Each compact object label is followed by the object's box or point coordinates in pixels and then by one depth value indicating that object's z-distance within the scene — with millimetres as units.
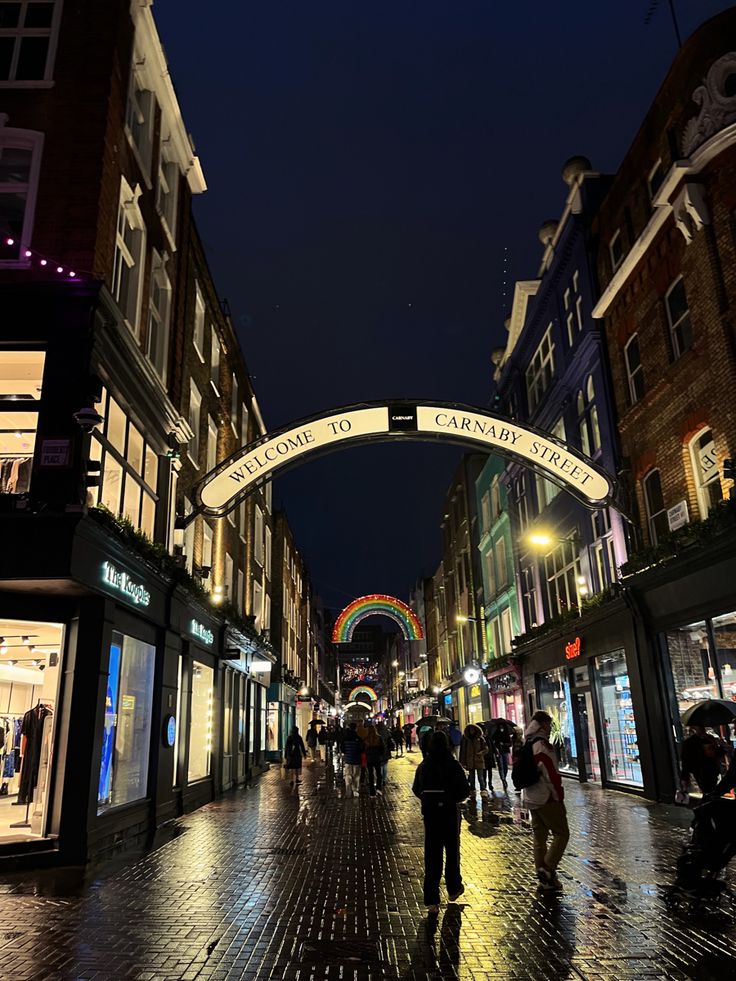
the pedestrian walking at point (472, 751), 18375
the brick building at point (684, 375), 14672
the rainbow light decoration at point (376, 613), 56828
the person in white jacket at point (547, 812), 8391
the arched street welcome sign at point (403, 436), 14086
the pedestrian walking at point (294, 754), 25734
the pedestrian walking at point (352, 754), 23788
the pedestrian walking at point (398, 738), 45062
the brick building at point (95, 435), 10922
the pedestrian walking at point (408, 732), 45375
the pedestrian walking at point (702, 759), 11023
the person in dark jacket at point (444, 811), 7914
